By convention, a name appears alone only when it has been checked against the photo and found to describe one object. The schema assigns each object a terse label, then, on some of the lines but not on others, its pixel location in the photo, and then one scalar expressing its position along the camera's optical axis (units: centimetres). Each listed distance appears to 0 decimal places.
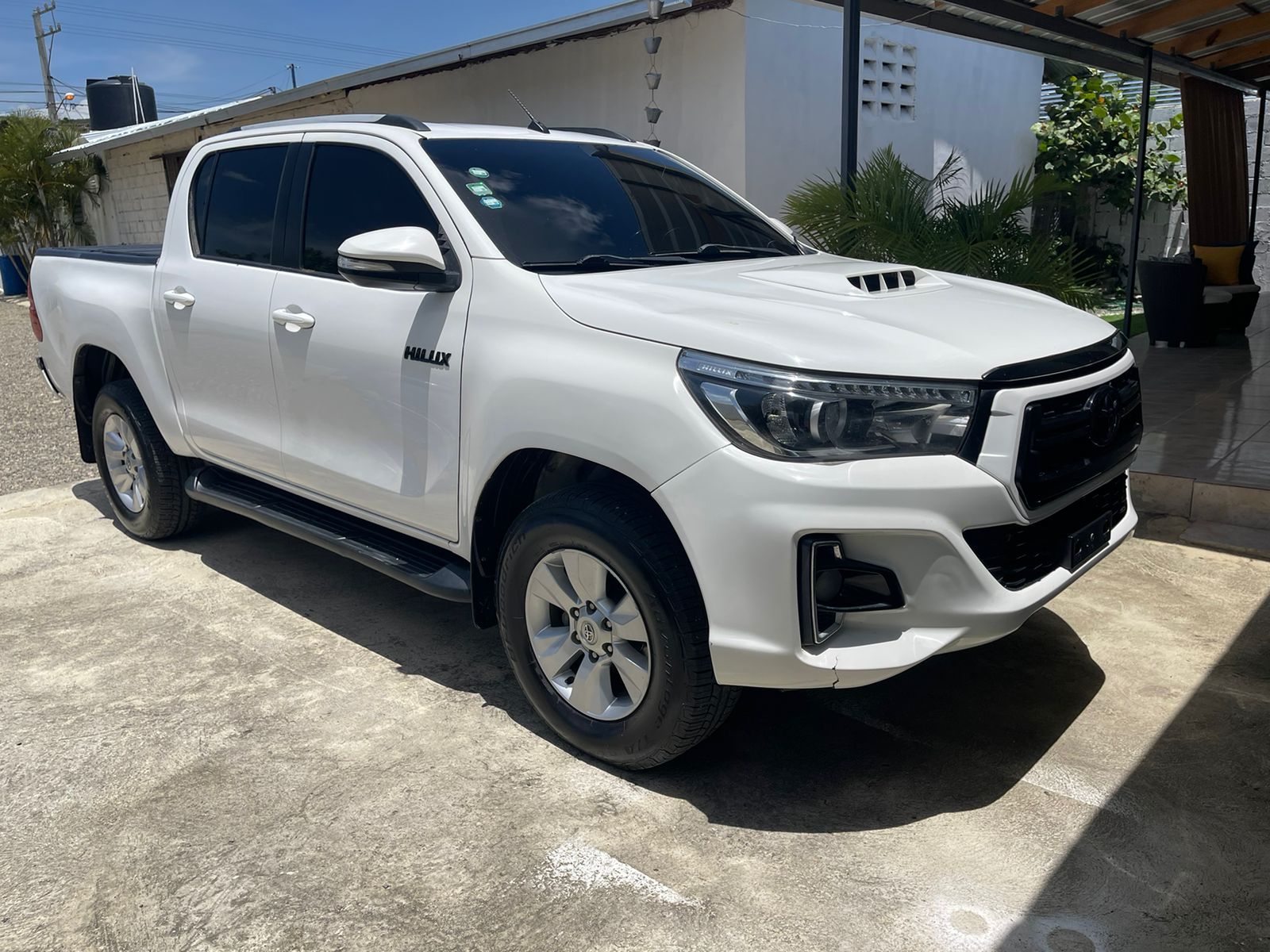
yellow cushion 1047
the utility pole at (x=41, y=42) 4419
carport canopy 727
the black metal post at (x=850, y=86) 658
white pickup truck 262
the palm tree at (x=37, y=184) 2302
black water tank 2695
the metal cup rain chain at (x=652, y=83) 965
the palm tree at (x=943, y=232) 641
